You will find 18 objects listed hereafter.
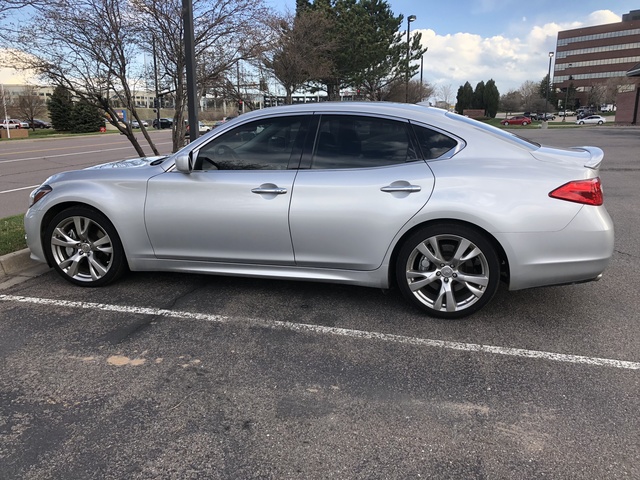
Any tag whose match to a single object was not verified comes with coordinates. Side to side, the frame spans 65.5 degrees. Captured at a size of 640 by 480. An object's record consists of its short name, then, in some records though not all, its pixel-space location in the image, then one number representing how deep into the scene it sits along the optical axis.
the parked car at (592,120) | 58.44
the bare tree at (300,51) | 20.06
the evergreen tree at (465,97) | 84.56
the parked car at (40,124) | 60.91
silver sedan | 3.64
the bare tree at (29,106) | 50.38
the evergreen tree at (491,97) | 81.62
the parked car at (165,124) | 64.81
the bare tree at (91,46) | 6.93
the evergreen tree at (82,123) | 47.56
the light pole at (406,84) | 40.68
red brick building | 111.62
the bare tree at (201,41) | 7.85
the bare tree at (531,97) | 101.00
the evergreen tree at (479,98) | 83.54
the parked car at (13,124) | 46.43
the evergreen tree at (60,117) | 47.44
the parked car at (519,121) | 69.37
